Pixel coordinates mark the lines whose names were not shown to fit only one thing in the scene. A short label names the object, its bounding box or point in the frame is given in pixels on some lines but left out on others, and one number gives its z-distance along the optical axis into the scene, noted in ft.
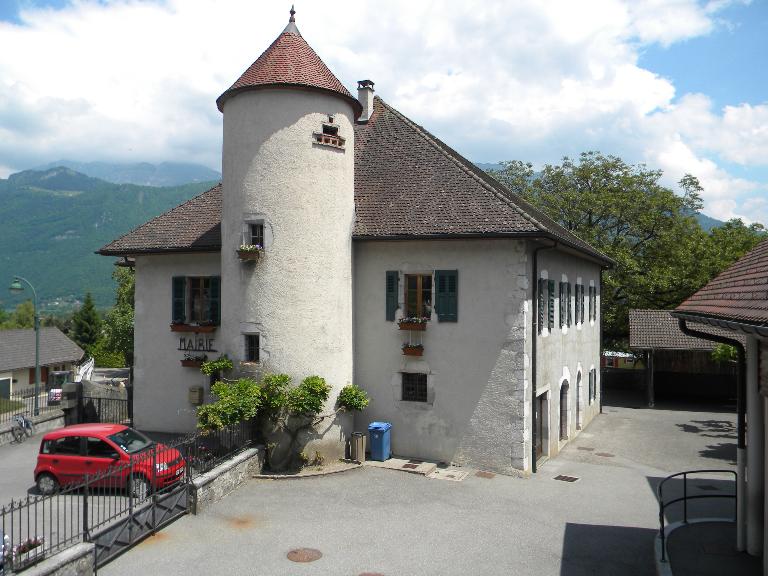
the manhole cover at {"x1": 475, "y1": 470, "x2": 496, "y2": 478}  52.21
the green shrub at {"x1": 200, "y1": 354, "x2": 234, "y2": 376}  54.03
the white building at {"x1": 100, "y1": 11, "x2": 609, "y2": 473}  53.36
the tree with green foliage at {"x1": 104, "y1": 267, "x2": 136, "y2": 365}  155.12
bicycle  64.49
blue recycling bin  55.21
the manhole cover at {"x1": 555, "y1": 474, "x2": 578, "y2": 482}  52.49
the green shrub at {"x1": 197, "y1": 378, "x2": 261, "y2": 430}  47.96
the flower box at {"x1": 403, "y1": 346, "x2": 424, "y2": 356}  55.51
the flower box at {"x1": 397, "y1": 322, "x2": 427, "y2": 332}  55.36
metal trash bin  54.70
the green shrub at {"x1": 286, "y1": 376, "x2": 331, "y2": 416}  50.93
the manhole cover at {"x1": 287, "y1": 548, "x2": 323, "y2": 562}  35.29
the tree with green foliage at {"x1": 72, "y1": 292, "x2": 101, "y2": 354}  221.87
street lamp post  71.05
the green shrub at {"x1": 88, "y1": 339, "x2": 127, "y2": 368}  180.14
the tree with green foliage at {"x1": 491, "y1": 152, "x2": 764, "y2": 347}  115.65
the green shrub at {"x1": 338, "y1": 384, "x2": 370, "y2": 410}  54.54
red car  43.32
